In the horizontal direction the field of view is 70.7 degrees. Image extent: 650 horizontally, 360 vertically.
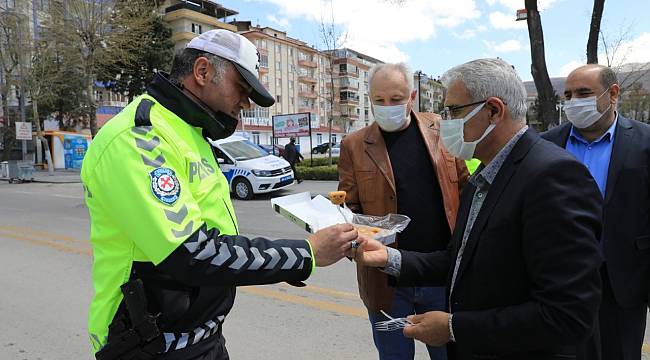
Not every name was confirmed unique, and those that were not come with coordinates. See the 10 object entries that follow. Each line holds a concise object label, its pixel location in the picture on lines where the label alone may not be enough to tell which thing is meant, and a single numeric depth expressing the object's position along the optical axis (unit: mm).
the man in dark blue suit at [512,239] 1341
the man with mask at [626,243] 2375
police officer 1363
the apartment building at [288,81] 56978
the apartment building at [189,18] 51281
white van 13055
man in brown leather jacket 2406
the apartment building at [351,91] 77625
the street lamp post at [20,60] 24312
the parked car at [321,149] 51562
